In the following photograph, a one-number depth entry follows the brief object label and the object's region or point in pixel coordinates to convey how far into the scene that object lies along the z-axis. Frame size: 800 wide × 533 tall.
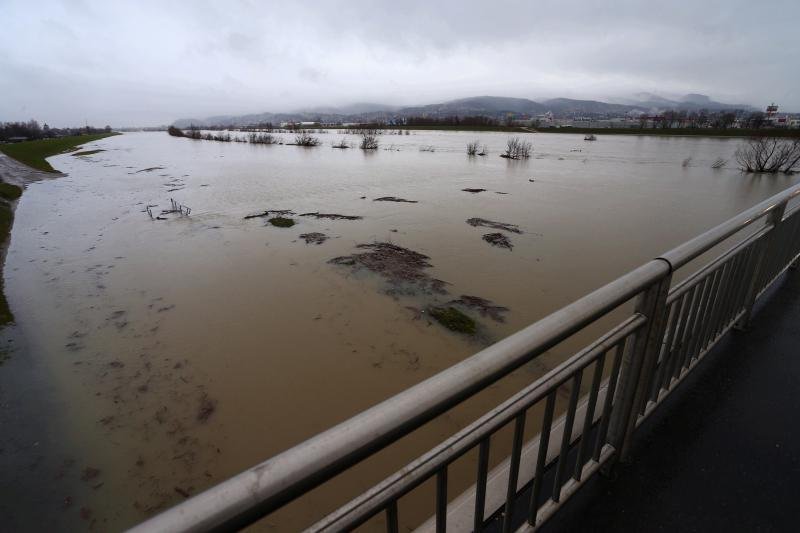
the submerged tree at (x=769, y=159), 21.47
